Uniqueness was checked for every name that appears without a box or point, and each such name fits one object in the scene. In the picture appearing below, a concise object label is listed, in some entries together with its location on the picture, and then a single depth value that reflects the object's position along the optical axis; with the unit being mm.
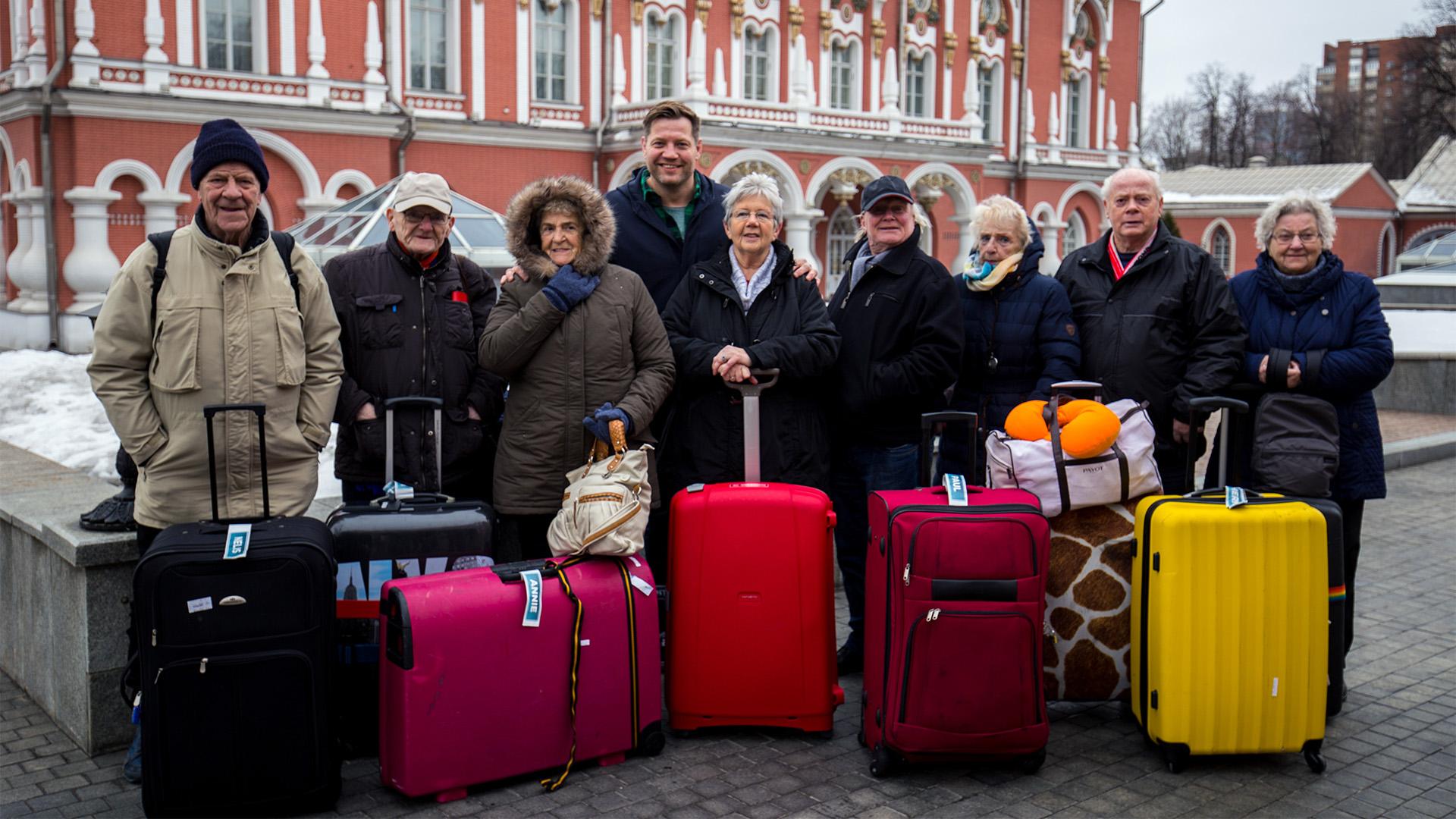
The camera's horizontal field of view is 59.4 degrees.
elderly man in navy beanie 4051
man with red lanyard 4910
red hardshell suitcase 4426
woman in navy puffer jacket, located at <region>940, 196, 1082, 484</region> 5074
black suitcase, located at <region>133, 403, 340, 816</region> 3699
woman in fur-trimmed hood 4605
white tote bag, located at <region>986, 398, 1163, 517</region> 4477
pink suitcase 3926
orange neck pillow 4430
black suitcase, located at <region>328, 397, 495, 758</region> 4227
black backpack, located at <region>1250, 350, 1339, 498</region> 4699
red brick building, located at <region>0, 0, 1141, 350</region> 19859
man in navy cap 4941
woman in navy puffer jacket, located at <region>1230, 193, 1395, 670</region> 4875
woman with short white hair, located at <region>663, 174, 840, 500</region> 4812
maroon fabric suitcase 4039
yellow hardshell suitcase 4176
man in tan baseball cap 4660
